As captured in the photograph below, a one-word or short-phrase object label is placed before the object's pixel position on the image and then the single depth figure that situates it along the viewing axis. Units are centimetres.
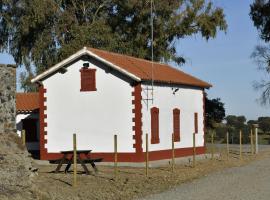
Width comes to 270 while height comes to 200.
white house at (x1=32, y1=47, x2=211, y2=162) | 2709
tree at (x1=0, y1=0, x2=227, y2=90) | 4082
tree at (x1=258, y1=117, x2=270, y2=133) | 7100
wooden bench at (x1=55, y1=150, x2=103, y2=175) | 1962
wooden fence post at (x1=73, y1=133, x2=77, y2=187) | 1623
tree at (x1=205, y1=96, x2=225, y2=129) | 4891
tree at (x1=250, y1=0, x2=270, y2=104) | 4678
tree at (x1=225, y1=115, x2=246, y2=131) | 6850
